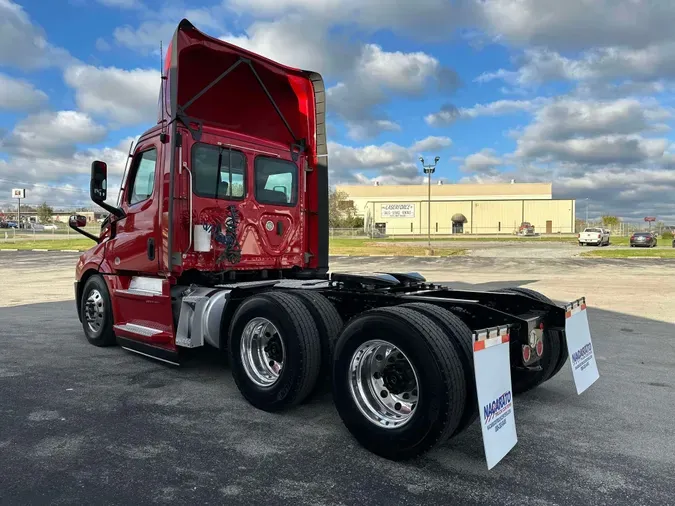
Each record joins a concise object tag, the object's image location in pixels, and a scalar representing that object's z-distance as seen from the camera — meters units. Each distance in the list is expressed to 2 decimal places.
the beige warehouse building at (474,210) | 89.81
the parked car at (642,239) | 41.22
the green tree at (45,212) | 90.00
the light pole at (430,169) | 31.77
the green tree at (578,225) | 92.51
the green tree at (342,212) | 84.69
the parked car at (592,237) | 43.91
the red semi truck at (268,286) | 3.49
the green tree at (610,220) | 95.06
